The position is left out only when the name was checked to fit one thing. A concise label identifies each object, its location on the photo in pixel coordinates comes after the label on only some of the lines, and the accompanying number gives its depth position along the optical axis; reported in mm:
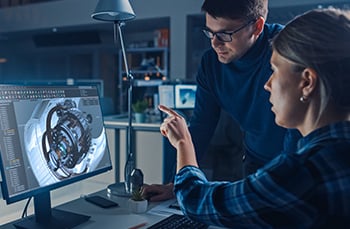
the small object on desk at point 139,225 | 1042
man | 1214
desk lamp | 1384
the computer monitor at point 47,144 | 921
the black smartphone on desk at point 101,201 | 1238
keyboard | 1036
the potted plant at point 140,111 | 3648
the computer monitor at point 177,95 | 3777
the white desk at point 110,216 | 1065
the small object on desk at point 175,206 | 1232
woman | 605
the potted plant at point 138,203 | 1175
